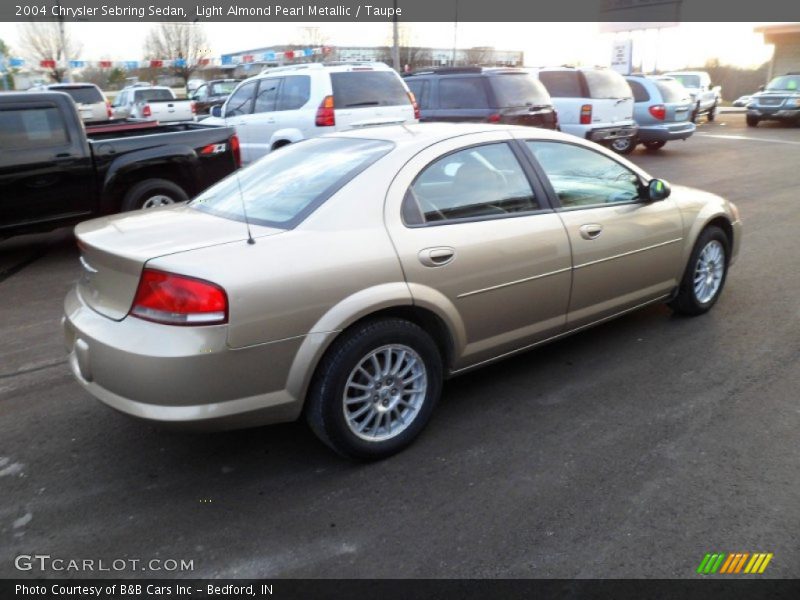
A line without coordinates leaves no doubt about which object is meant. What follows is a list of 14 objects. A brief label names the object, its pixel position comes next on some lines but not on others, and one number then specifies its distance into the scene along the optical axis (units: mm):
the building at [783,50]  36719
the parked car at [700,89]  24828
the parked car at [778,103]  22859
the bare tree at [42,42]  39969
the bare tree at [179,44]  41312
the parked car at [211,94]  25641
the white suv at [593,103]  14297
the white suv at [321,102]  10812
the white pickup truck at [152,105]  22219
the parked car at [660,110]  16297
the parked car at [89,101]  18609
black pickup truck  6883
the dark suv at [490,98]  11773
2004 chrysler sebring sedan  2912
